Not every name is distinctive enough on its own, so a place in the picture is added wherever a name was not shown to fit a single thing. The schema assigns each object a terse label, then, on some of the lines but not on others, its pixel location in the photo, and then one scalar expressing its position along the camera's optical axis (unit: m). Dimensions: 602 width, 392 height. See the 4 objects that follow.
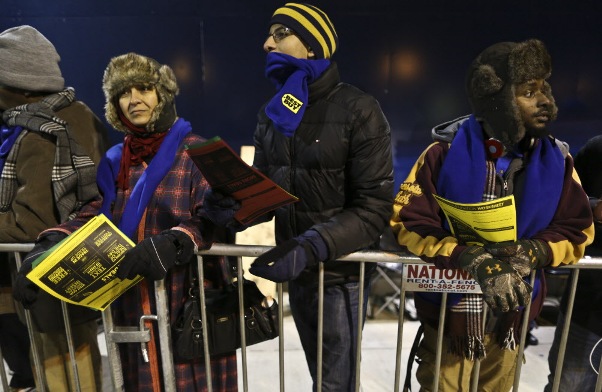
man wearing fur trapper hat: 1.45
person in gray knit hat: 1.97
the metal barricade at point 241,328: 1.63
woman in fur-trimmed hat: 1.74
